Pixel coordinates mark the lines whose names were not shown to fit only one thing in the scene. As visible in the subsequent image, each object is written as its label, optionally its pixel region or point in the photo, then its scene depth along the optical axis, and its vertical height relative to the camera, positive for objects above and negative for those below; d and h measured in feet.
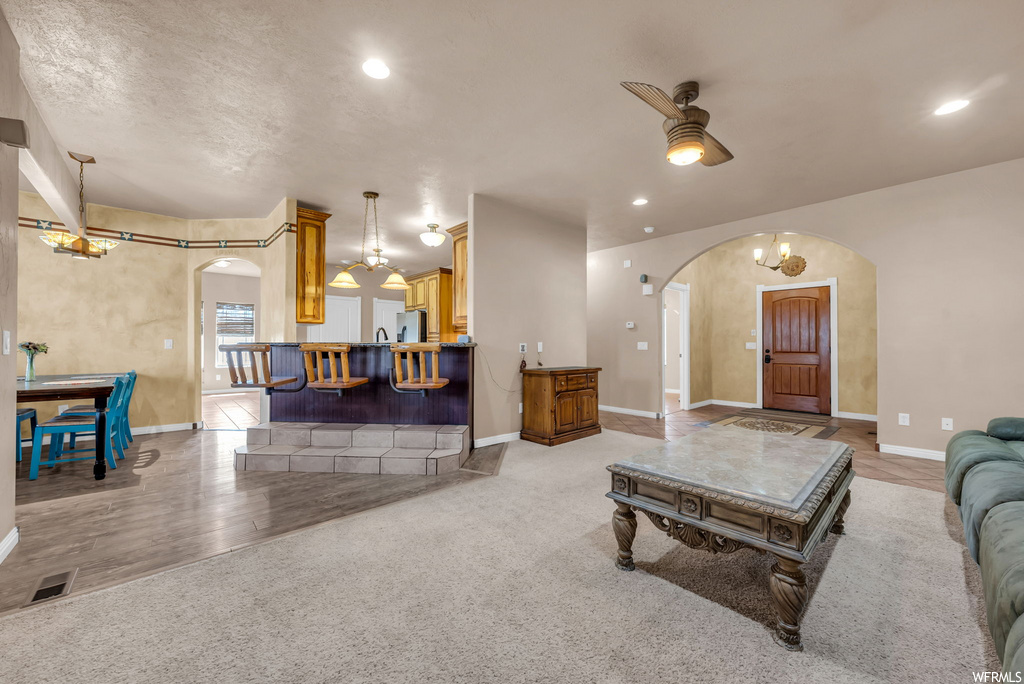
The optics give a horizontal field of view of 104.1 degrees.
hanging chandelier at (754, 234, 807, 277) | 19.73 +4.44
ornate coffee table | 4.96 -2.16
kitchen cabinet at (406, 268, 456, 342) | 24.37 +2.81
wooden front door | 21.25 -0.28
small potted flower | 13.23 -0.16
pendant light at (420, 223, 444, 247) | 15.42 +4.20
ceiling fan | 7.54 +4.30
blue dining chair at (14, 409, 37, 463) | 11.76 -2.13
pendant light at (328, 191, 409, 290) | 15.84 +2.97
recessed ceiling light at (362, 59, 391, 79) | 7.74 +5.47
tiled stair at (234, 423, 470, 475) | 11.74 -3.23
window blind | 30.89 +2.06
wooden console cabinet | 14.83 -2.27
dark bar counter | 13.91 -1.83
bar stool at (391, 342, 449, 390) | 11.98 -0.66
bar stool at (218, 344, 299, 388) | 11.66 -0.62
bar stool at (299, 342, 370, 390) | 12.07 -0.71
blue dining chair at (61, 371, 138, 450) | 12.77 -2.27
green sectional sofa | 3.67 -2.21
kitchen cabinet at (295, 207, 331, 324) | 15.33 +3.09
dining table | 10.62 -1.27
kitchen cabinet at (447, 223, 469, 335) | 16.71 +3.07
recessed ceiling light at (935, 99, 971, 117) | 8.93 +5.43
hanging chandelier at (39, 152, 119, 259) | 11.96 +3.22
